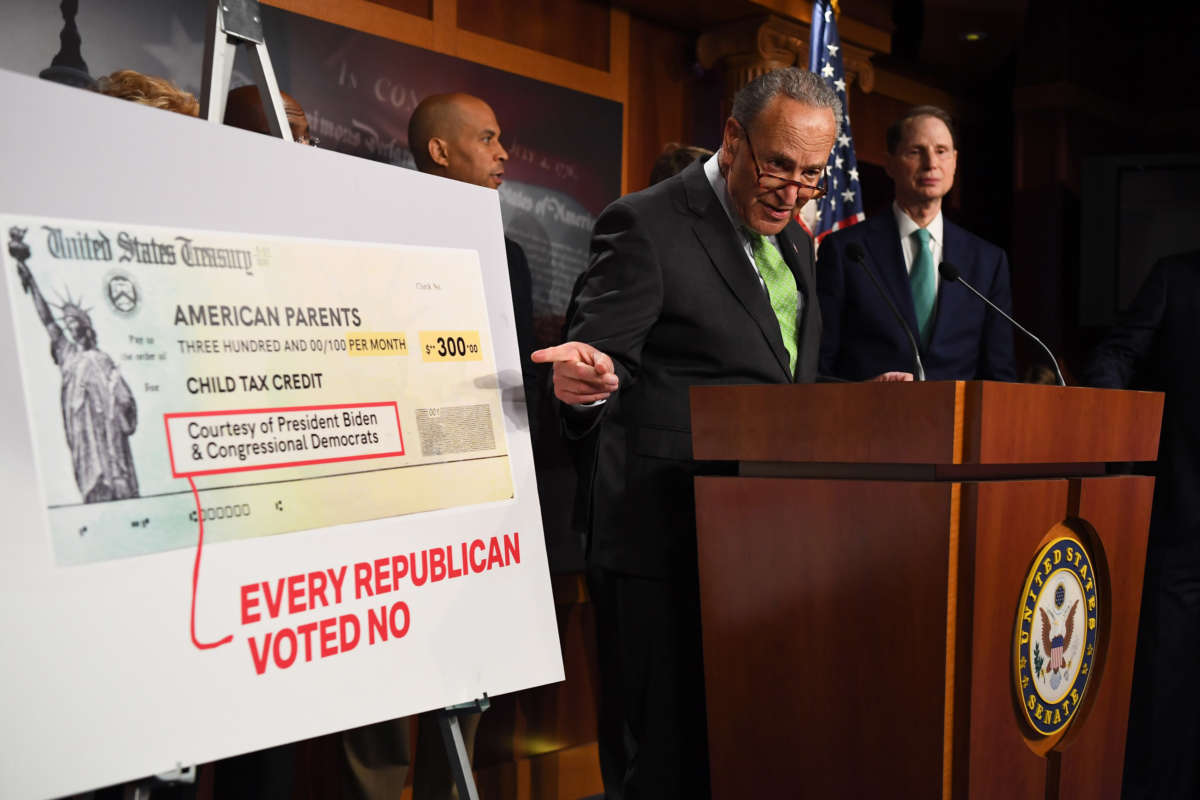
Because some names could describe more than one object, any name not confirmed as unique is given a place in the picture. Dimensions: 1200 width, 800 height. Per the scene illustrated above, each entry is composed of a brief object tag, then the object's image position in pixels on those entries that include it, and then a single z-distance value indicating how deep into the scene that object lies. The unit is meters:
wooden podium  1.43
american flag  3.81
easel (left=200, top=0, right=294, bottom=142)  1.49
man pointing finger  1.82
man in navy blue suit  2.82
